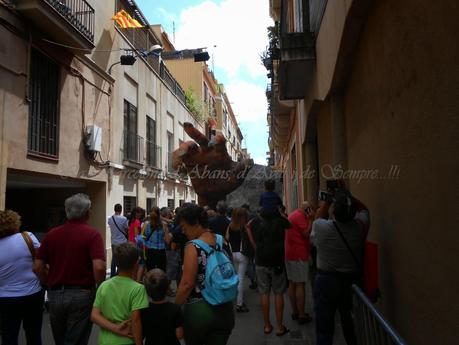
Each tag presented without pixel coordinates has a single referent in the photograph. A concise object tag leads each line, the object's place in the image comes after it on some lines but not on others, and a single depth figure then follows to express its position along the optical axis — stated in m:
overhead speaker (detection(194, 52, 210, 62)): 16.88
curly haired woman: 3.92
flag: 14.05
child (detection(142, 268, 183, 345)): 3.00
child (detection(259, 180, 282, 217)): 5.55
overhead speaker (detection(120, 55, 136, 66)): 14.10
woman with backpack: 3.05
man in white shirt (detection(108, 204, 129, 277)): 8.84
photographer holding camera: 3.84
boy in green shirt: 3.01
